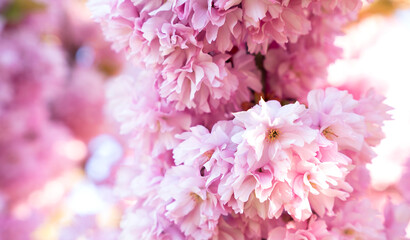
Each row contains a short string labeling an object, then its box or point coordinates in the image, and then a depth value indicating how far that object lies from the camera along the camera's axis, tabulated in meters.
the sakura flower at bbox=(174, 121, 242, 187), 0.41
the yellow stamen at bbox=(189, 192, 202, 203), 0.42
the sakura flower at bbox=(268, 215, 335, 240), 0.42
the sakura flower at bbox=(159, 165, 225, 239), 0.42
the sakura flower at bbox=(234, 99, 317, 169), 0.39
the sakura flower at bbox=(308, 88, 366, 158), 0.41
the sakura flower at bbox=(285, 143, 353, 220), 0.40
